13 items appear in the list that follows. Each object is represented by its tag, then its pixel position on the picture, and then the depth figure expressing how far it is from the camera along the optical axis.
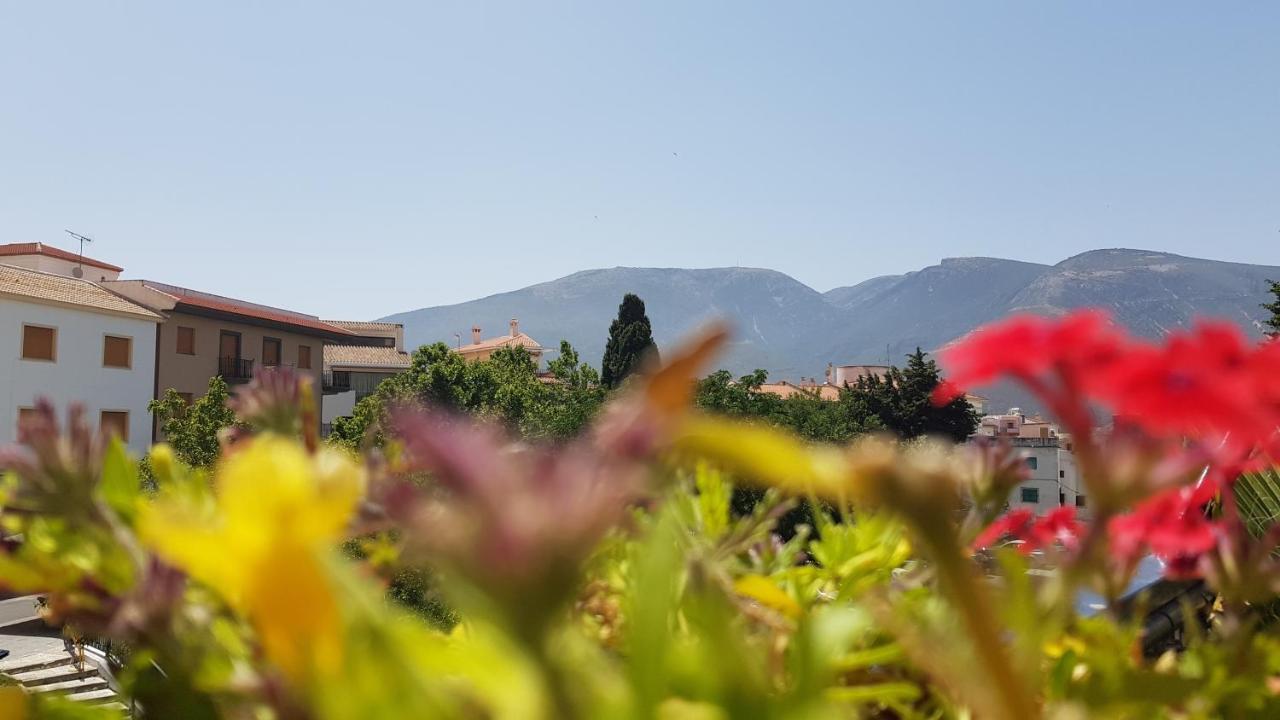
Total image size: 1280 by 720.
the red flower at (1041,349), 0.36
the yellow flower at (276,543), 0.22
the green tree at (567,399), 22.97
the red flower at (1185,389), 0.33
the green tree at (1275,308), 16.78
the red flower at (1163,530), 0.51
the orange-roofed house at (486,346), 53.50
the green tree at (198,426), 16.78
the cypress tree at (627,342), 36.33
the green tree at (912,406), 30.69
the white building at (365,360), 33.97
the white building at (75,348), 16.72
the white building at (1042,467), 37.75
